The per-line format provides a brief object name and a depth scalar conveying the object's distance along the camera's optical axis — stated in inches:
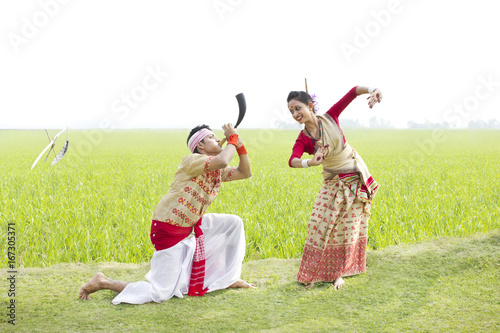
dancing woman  135.3
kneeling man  125.1
